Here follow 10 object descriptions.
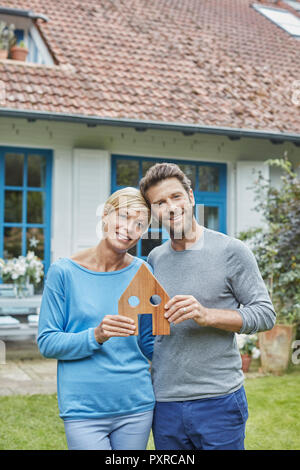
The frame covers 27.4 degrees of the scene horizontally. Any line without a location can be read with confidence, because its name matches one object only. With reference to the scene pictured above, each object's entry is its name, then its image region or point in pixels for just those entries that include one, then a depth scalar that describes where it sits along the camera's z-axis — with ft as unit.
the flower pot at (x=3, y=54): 25.76
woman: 5.92
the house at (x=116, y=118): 24.67
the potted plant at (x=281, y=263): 19.86
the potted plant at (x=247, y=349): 20.13
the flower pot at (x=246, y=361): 20.05
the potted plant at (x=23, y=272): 22.94
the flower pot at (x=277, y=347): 19.81
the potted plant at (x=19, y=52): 26.11
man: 6.16
